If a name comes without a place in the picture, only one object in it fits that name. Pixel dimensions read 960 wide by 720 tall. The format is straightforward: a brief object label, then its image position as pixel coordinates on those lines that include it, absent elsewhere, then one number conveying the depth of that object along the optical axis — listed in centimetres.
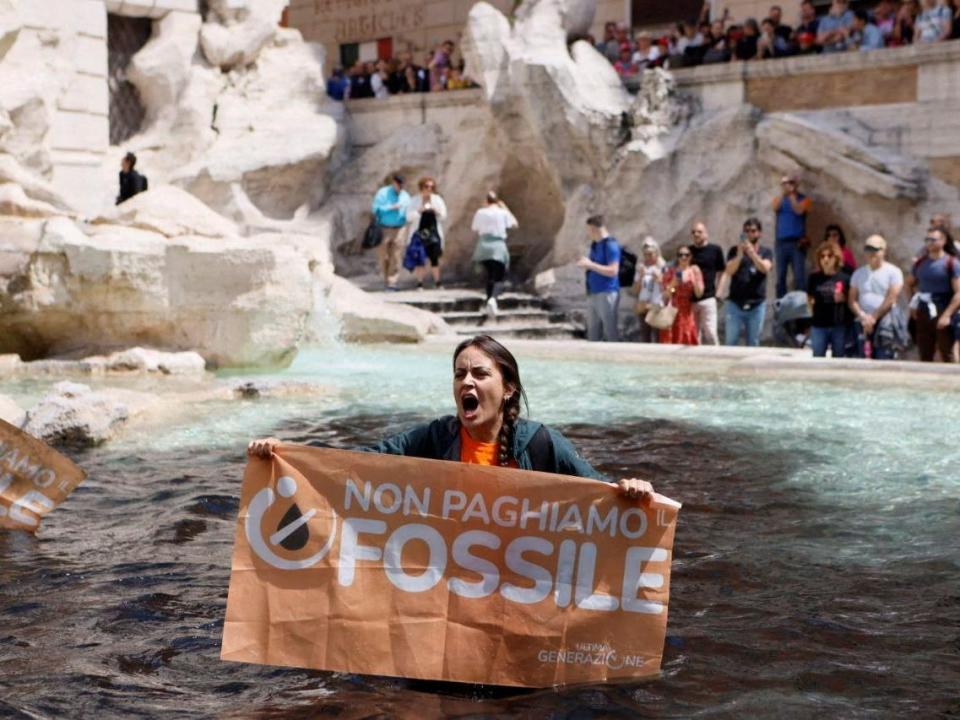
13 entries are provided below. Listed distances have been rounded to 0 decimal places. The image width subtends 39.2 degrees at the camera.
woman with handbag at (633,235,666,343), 1373
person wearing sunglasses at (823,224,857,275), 1265
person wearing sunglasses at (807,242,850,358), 1170
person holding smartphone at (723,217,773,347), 1306
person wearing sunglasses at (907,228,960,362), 1130
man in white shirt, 1142
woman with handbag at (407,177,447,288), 1817
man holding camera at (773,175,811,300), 1608
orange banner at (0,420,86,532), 535
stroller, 1369
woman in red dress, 1324
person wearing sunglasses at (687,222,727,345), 1346
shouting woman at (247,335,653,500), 398
